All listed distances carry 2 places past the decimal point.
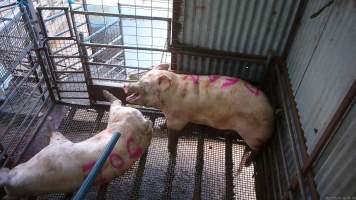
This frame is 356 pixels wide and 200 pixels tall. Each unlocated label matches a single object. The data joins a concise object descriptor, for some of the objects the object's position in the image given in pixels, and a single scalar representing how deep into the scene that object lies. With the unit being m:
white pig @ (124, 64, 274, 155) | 3.86
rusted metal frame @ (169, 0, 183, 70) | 3.94
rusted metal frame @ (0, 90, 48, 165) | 4.07
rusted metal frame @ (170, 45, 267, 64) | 4.26
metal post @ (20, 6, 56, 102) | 3.96
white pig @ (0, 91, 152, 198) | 3.28
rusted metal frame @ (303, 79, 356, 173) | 2.17
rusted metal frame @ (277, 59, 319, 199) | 2.59
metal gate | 4.16
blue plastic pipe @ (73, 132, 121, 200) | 1.93
